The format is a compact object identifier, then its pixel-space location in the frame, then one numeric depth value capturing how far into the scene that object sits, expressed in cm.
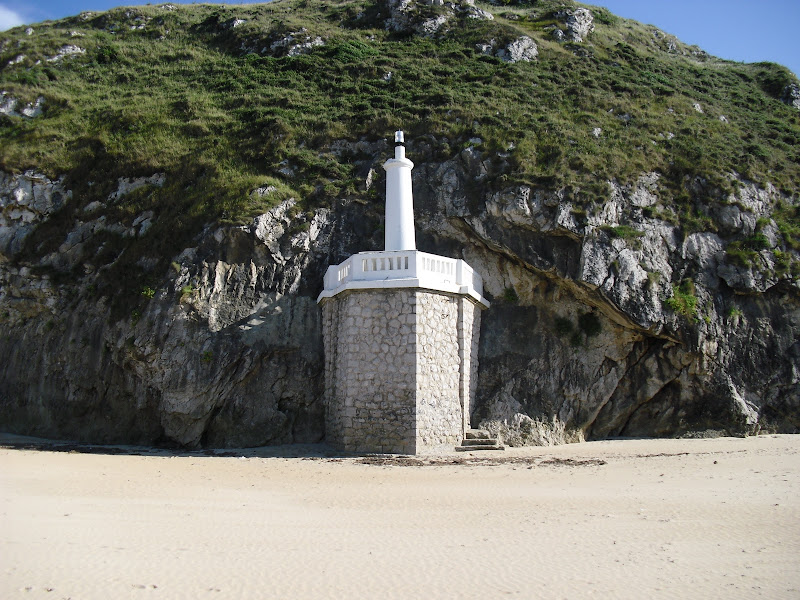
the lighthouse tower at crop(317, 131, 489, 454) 1723
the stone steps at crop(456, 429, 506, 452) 1786
